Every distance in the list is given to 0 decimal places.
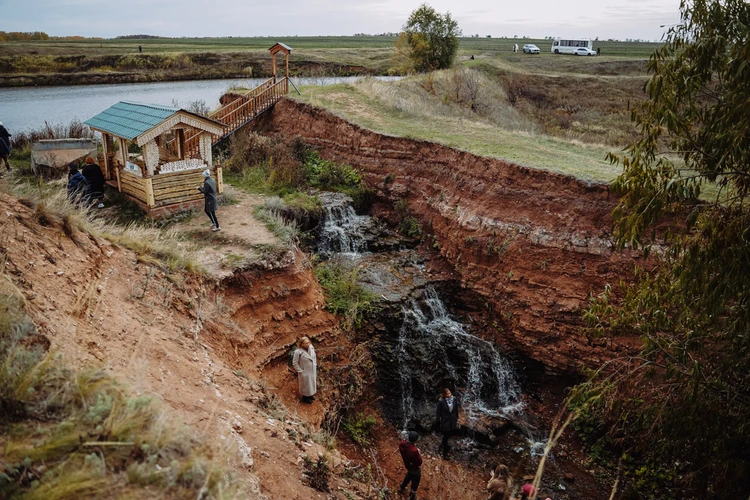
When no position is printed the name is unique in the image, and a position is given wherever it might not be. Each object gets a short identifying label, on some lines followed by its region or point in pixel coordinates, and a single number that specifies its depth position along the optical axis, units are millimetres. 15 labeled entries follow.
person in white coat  9594
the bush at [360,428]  10648
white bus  62844
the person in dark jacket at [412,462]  8812
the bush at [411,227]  16672
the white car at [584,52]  60219
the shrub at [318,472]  6176
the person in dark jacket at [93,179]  13543
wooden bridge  21344
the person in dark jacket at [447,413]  10289
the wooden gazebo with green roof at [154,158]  12766
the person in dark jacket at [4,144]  13109
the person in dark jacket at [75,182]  12625
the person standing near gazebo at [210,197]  12352
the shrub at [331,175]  18609
